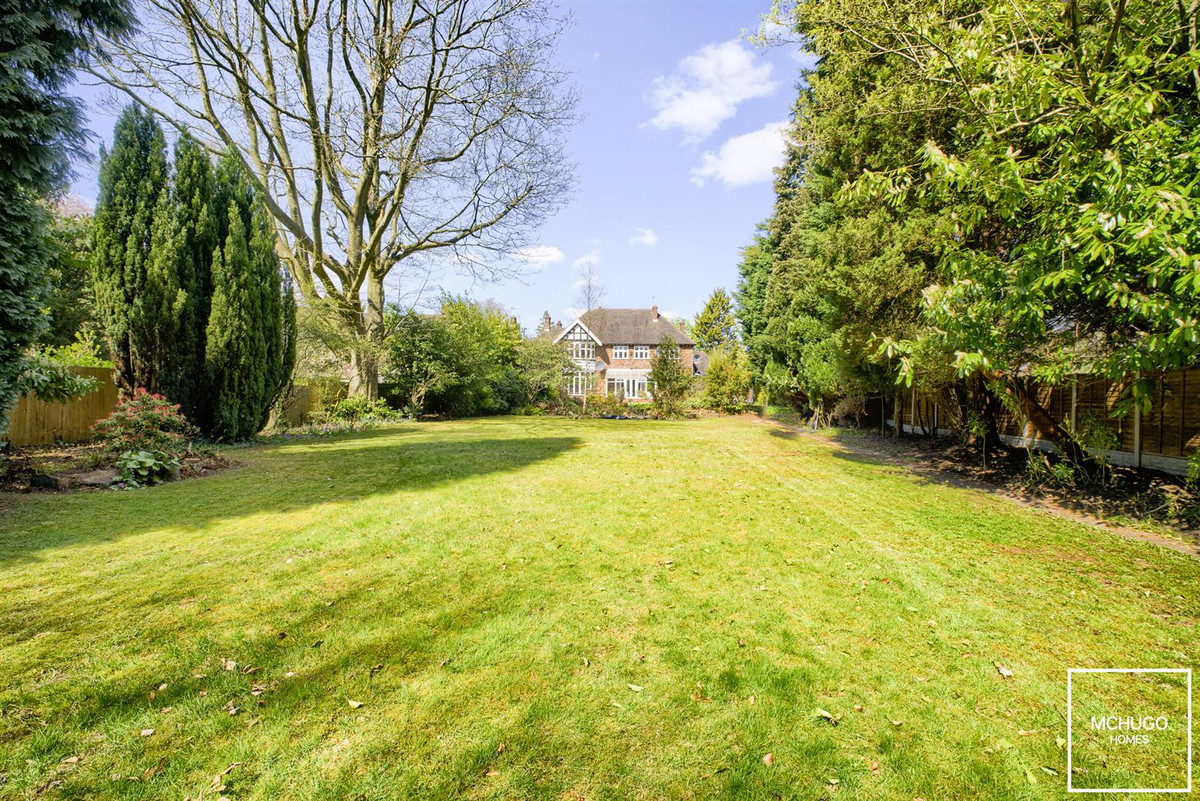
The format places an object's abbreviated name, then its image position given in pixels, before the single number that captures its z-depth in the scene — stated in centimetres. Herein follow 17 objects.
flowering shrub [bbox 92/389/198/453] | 757
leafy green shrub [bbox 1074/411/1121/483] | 667
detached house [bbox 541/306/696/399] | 4116
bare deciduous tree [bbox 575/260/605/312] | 4194
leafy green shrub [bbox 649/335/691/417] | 2428
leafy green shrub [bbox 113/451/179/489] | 673
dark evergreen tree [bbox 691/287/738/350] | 4809
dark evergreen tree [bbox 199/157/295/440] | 1005
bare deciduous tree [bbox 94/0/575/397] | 1370
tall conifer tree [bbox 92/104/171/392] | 895
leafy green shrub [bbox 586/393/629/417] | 2514
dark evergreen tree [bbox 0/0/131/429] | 516
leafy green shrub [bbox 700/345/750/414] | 2886
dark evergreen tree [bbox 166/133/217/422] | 959
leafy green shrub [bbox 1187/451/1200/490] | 511
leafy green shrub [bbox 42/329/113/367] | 1059
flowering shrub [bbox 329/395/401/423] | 1656
